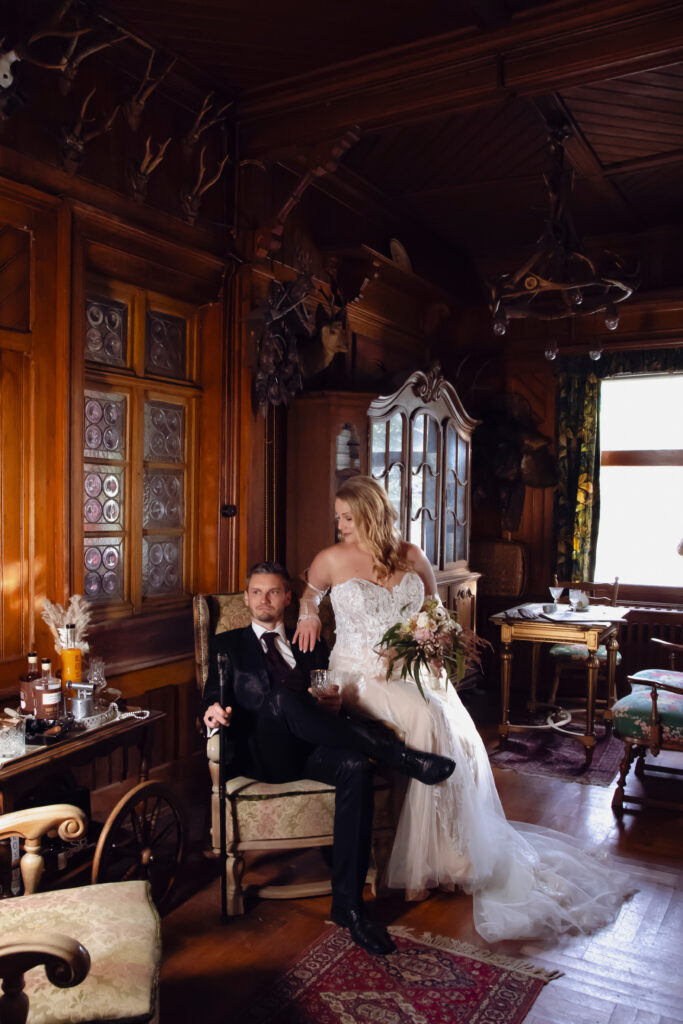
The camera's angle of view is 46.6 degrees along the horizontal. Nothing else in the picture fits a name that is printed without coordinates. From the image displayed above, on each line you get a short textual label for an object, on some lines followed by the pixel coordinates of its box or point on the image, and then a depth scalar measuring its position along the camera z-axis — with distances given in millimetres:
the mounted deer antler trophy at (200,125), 3805
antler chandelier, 4172
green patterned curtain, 6500
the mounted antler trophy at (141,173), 3504
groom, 2863
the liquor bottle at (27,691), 2836
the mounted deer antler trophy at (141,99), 3428
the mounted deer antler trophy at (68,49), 2922
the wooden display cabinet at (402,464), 4656
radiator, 6117
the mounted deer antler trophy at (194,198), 3844
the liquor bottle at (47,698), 2807
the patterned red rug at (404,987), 2391
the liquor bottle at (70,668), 2998
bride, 3016
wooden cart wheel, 2631
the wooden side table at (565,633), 4859
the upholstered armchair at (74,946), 1536
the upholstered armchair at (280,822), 2941
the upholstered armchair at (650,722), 4005
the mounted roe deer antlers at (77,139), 3158
